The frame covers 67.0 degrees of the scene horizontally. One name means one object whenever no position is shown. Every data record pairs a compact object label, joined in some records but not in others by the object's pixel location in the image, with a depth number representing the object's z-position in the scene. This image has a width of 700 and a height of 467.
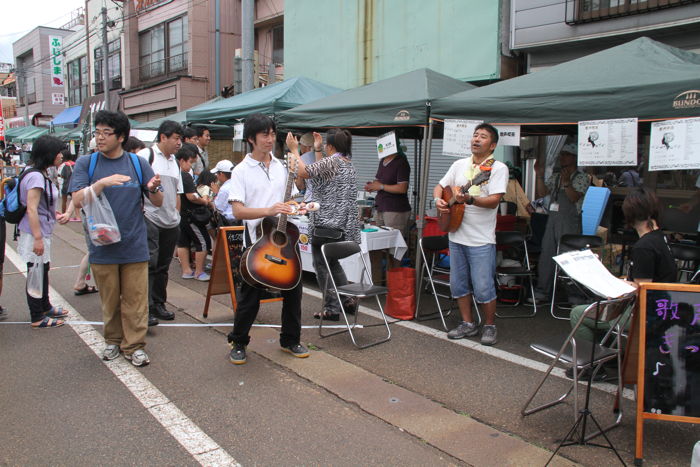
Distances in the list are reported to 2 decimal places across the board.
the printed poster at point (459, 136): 5.27
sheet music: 2.81
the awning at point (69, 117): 26.44
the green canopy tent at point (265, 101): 9.06
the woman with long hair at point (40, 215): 4.81
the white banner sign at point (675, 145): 4.00
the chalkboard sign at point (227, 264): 5.30
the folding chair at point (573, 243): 5.67
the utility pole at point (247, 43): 12.08
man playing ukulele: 4.63
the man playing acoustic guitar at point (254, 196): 4.04
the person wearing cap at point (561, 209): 6.04
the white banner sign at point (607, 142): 4.32
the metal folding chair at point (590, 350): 3.04
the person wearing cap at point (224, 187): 5.34
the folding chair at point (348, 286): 4.73
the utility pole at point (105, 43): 22.08
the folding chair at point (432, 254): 5.62
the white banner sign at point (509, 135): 5.07
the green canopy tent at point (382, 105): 5.75
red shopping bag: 5.57
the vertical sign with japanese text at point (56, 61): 32.94
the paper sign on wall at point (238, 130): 9.87
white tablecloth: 6.21
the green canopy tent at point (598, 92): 4.13
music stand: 3.00
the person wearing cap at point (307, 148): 8.02
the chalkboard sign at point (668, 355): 2.88
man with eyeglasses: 3.96
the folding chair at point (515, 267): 5.69
